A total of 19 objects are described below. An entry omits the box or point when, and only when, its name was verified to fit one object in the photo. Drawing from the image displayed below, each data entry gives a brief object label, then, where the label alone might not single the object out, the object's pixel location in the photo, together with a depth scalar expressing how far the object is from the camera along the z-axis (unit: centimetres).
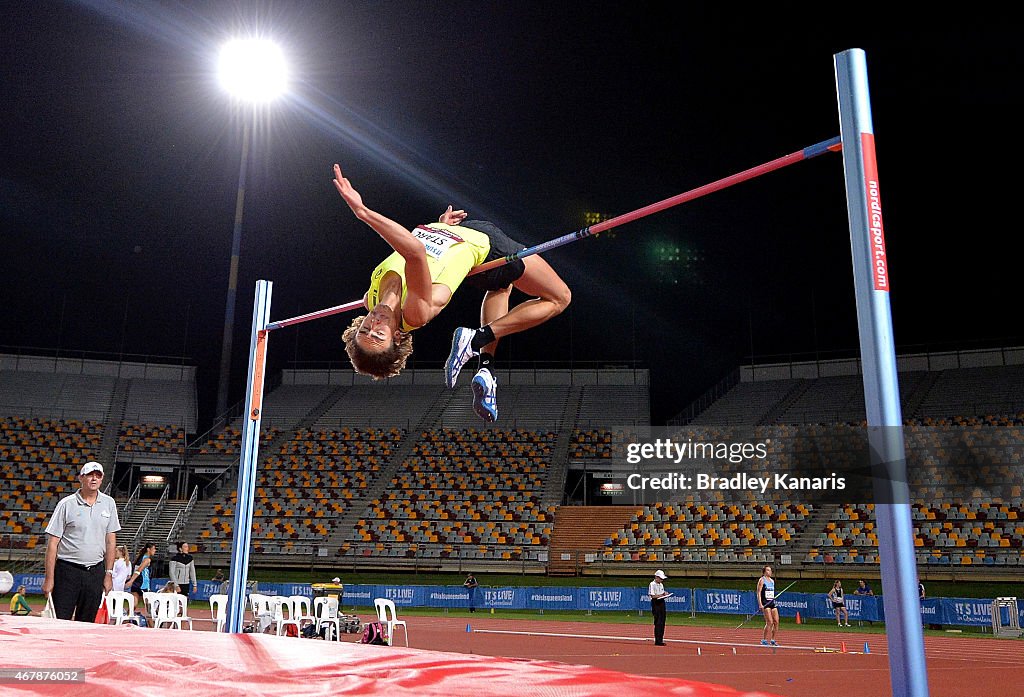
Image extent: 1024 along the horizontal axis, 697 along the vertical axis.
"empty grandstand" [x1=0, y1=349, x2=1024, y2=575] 1912
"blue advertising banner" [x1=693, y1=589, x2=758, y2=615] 1675
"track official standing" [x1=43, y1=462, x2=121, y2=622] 515
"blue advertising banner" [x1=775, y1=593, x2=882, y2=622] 1550
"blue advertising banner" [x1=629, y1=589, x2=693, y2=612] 1772
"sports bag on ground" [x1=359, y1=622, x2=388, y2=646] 871
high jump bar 331
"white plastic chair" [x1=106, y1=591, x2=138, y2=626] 888
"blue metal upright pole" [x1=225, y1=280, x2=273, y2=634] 589
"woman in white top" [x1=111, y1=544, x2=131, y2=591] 1122
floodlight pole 2102
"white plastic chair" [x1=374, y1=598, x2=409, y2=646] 950
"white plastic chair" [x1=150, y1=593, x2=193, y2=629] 958
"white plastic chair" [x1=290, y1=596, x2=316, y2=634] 959
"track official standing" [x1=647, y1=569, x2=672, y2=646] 1211
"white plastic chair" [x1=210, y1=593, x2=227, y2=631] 927
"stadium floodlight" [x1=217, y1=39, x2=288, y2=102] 1800
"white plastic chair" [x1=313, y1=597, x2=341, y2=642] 959
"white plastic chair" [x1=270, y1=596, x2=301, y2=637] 905
